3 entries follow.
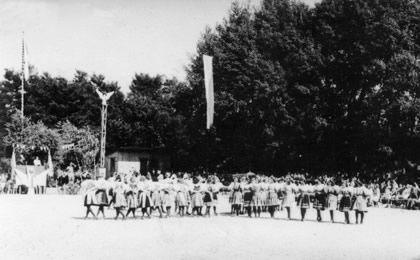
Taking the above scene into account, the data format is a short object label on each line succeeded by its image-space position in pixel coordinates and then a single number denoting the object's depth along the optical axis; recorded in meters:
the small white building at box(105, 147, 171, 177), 54.66
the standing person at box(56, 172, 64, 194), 41.41
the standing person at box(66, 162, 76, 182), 41.97
